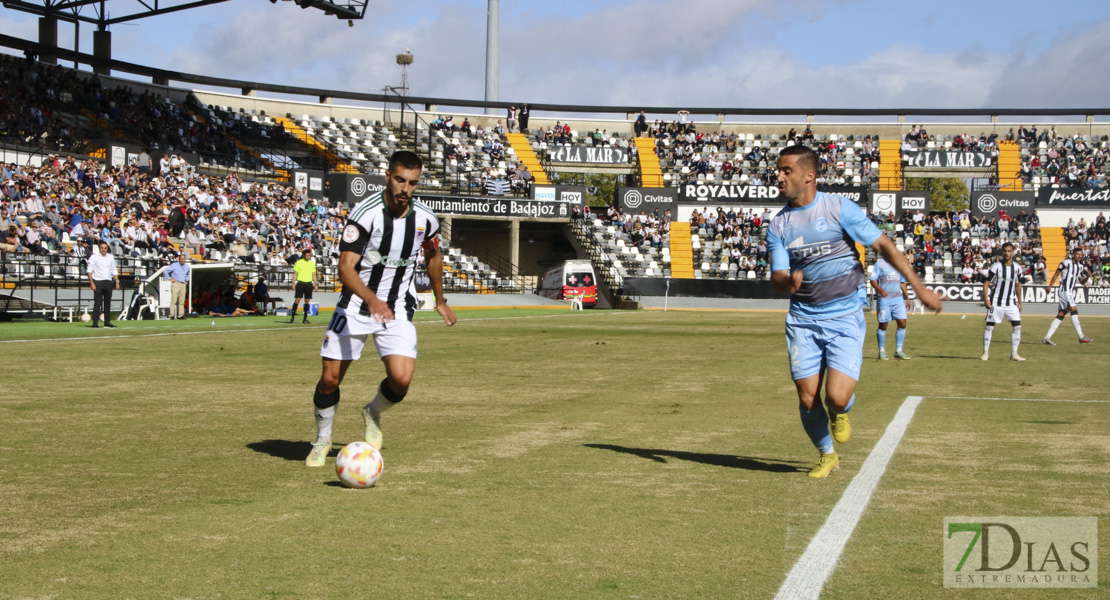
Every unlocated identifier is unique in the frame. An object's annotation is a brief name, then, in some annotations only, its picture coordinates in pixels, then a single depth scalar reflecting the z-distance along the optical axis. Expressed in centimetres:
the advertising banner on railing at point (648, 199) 6269
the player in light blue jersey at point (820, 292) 751
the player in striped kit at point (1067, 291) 2598
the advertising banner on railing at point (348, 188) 5356
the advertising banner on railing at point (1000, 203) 6038
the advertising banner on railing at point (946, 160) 6469
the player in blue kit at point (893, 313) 2016
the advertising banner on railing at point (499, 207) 5816
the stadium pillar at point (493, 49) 7906
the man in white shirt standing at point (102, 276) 2438
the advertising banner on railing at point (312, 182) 5219
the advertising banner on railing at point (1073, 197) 6047
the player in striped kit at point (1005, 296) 2073
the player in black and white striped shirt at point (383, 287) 738
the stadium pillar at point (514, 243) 6156
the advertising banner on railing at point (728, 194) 6256
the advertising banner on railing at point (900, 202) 6056
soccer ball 672
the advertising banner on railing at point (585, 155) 6619
